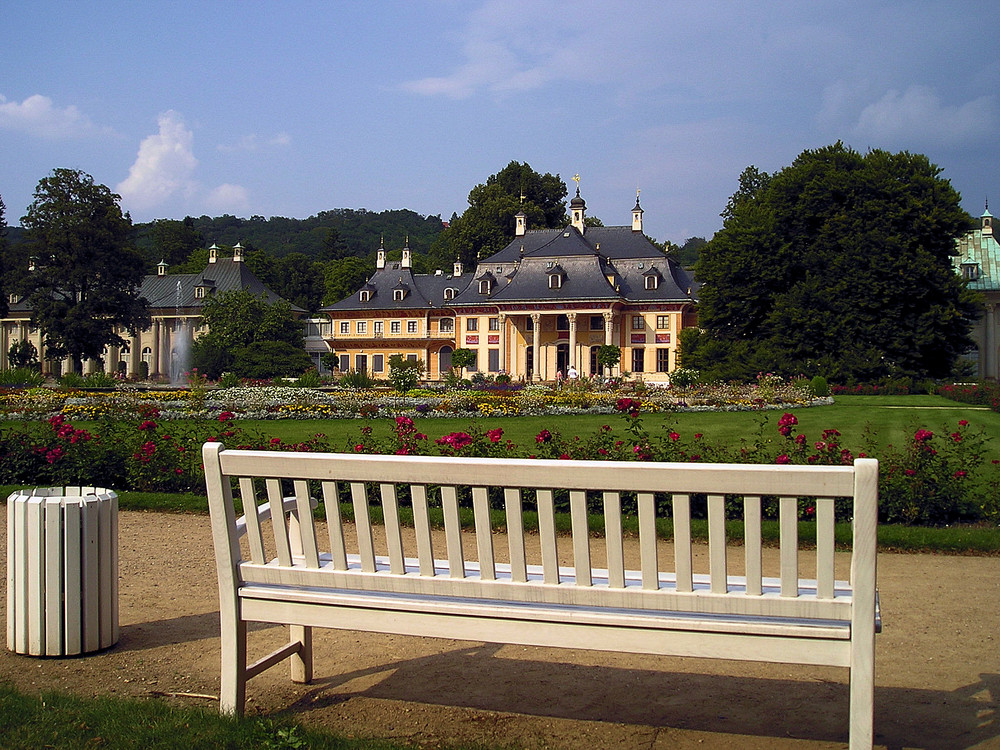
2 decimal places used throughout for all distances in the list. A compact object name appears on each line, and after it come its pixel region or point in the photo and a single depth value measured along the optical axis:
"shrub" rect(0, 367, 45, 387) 32.31
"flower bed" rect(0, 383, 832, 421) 21.22
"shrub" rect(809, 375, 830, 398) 27.67
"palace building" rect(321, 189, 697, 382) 58.44
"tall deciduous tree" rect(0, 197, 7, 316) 52.20
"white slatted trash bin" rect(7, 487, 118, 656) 4.27
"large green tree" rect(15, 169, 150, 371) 46.62
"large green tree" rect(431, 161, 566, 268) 71.00
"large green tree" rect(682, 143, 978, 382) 34.72
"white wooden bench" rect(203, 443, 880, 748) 2.89
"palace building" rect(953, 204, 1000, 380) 62.47
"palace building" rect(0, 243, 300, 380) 74.50
